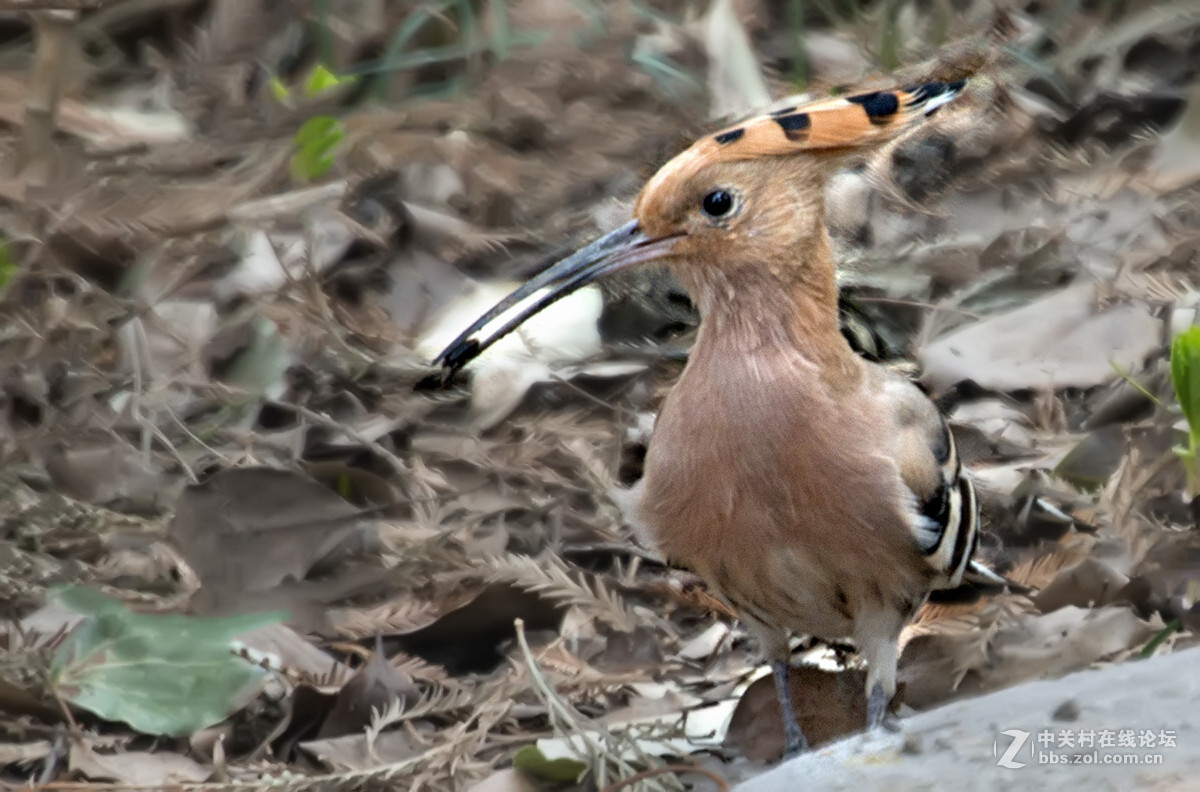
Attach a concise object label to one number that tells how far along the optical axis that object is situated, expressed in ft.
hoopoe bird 19.51
